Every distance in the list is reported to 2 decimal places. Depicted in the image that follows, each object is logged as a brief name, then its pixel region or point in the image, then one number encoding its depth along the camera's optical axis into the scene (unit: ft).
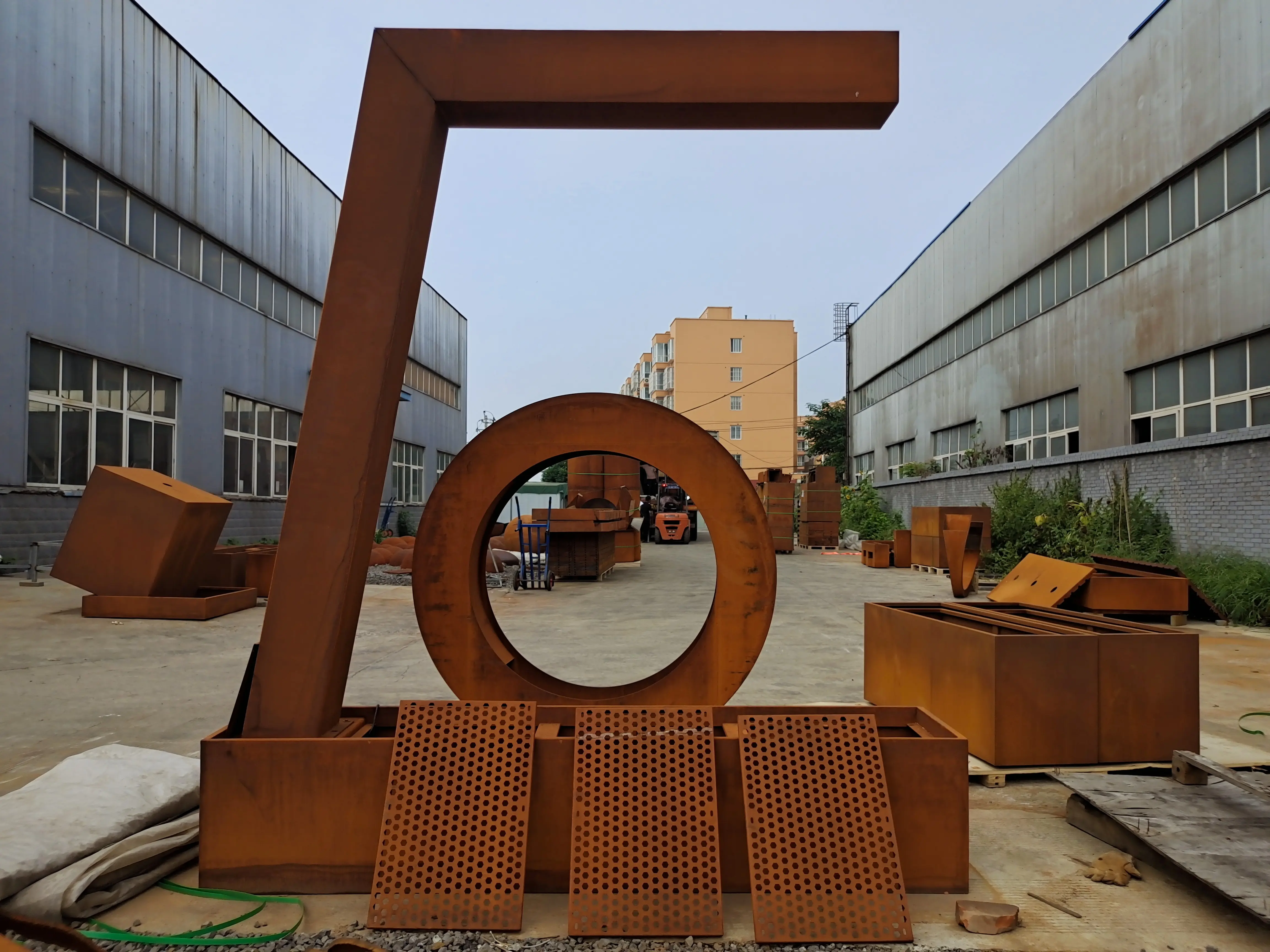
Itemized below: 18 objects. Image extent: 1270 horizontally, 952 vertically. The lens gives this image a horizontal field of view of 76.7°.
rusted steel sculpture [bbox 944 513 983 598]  43.75
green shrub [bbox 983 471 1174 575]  44.83
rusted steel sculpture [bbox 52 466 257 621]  32.76
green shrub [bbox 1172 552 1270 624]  34.01
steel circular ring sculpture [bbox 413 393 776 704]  13.26
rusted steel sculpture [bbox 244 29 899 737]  10.68
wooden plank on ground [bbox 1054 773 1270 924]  9.47
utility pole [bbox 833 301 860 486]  135.13
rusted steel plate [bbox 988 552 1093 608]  27.30
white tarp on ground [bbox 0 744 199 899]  9.49
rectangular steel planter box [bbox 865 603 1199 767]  14.55
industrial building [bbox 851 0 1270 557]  39.37
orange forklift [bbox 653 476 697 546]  96.78
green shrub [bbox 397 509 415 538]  97.30
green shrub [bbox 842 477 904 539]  94.68
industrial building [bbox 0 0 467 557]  42.22
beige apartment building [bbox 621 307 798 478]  195.21
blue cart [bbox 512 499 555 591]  49.34
